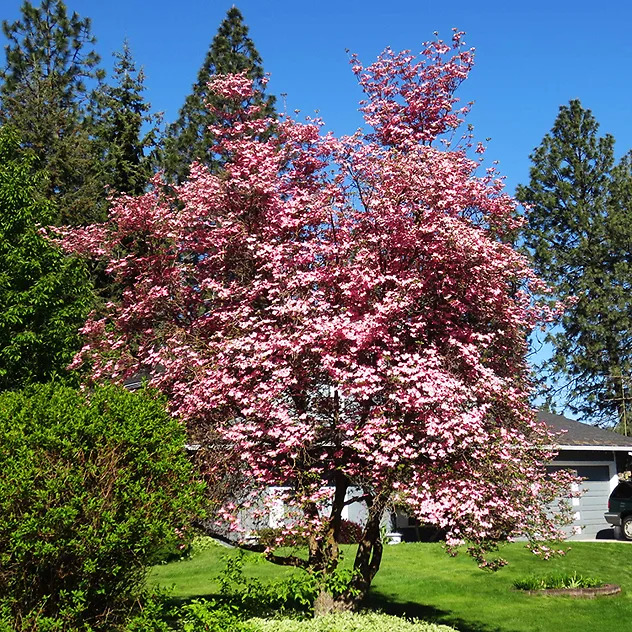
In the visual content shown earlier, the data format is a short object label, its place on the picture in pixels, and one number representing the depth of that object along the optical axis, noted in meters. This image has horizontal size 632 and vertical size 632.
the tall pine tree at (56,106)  31.33
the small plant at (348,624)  9.27
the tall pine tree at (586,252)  40.50
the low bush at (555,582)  15.65
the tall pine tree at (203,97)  31.91
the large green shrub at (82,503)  7.52
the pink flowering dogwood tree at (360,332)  9.46
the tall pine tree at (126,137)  30.09
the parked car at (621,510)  23.62
